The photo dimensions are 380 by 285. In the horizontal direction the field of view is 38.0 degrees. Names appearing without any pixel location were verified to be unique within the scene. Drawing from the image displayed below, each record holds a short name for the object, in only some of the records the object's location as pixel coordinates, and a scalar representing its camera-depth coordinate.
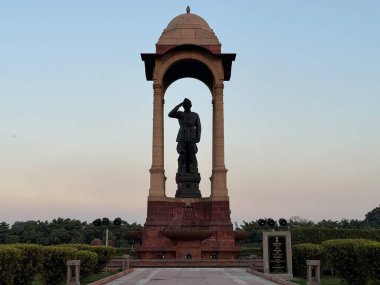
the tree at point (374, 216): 79.80
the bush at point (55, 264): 14.77
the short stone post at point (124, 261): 22.36
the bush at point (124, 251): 32.80
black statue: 31.56
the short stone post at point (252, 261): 22.10
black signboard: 18.28
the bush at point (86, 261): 15.57
